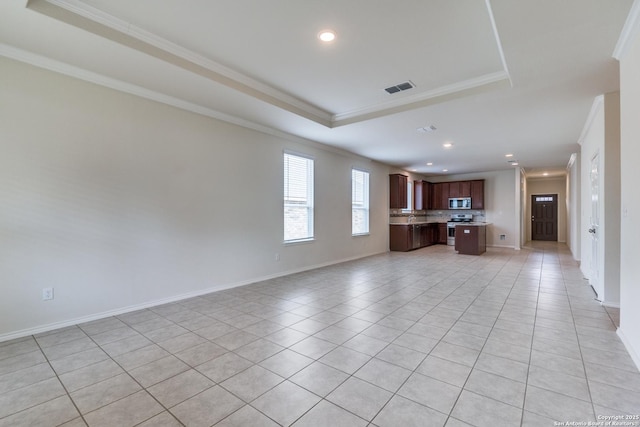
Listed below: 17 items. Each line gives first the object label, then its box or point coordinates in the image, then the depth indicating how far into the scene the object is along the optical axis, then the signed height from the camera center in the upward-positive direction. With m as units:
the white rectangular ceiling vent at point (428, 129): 4.97 +1.50
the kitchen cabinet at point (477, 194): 10.10 +0.72
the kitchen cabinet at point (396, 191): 9.01 +0.74
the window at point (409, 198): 10.37 +0.60
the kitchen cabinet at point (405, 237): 8.82 -0.70
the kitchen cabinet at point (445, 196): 10.93 +0.70
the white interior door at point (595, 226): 3.99 -0.17
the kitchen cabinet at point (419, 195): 10.62 +0.72
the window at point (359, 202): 7.57 +0.34
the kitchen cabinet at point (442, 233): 10.84 -0.71
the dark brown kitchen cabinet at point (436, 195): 11.11 +0.75
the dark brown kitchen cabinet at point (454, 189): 10.70 +0.96
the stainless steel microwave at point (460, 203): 10.42 +0.43
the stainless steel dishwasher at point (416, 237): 9.25 -0.73
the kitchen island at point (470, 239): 7.97 -0.68
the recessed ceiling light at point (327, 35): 2.70 +1.70
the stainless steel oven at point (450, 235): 10.55 -0.75
